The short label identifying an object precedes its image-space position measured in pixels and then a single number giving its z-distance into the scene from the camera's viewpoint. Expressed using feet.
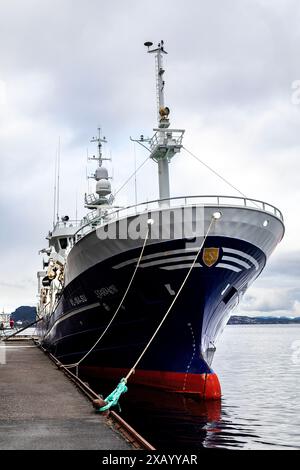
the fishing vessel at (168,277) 44.57
